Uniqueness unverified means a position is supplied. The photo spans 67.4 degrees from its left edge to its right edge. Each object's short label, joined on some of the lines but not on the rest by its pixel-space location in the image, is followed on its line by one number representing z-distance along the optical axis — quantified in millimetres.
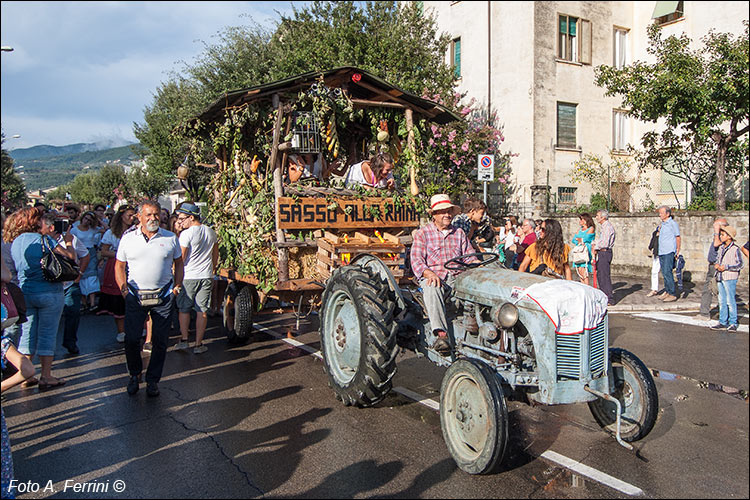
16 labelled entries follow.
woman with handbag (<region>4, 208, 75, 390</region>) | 5992
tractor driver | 4699
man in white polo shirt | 5738
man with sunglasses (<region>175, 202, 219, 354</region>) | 7363
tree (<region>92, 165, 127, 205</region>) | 69062
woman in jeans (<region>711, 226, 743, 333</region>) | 8625
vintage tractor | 3826
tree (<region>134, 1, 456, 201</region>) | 18047
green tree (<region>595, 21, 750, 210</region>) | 13359
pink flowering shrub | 19094
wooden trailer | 6711
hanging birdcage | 7262
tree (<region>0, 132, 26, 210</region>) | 43019
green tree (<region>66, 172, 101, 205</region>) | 83969
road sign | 13172
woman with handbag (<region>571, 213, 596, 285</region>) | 10149
